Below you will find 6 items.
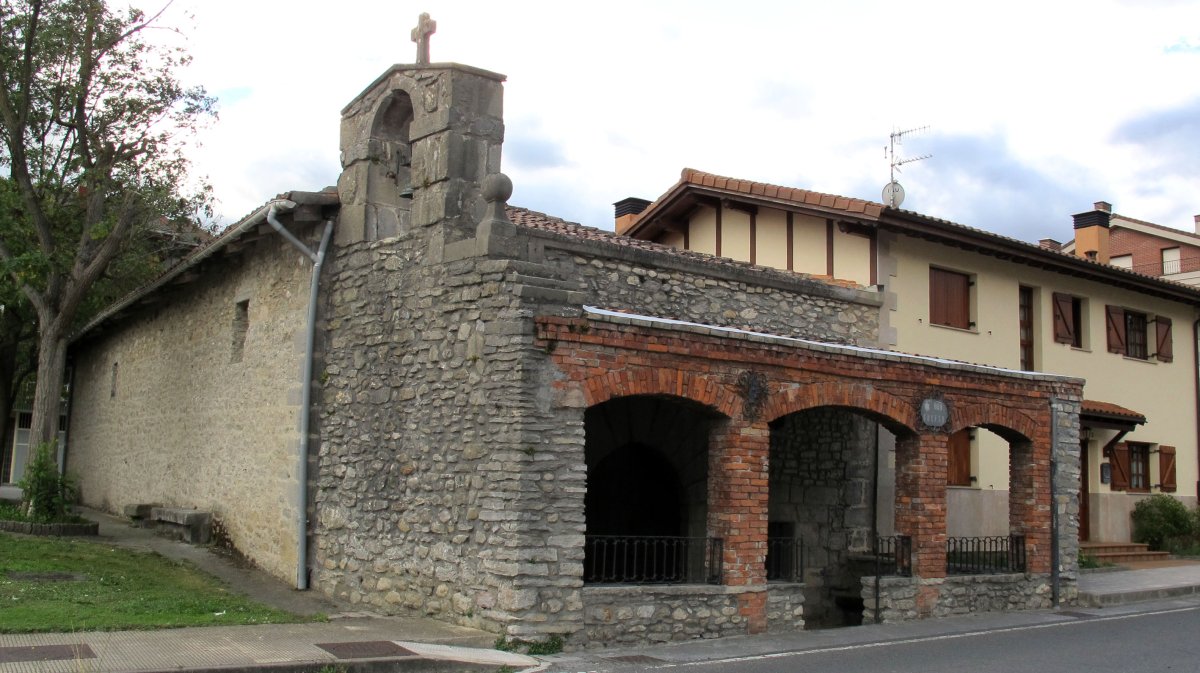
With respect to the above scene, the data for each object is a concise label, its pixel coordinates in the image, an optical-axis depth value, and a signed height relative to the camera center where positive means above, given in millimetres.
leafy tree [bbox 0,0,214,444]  16938 +5244
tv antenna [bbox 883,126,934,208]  20844 +5794
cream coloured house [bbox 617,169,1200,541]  16688 +3312
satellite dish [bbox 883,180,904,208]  20844 +5792
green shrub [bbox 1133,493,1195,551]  20906 -372
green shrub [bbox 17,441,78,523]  15664 -371
